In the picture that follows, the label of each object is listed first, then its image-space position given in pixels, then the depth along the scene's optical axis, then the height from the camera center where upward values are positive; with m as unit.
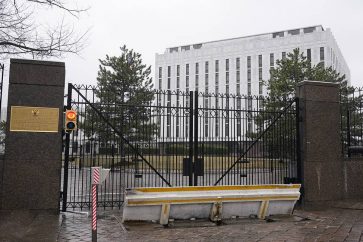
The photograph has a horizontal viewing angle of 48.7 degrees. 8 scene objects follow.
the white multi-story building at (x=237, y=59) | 90.56 +23.86
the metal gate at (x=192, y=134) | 11.12 +0.62
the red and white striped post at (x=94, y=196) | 6.73 -0.75
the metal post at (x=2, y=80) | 10.50 +1.88
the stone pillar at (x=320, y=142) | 12.69 +0.42
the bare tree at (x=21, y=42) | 10.94 +3.06
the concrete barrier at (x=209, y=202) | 9.17 -1.14
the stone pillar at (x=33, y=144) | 10.13 +0.22
